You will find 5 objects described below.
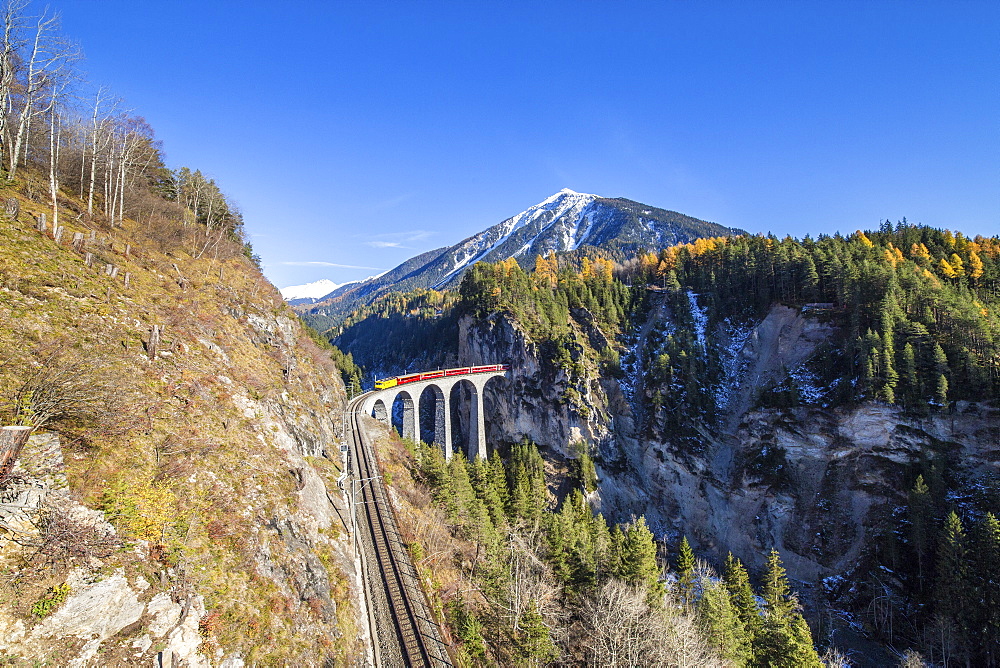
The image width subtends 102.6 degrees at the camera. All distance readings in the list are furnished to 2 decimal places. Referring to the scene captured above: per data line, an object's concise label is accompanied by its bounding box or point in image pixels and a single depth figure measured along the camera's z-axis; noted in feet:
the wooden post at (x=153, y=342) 58.26
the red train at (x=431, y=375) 186.83
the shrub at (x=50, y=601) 28.63
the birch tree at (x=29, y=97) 68.54
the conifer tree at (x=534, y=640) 68.64
